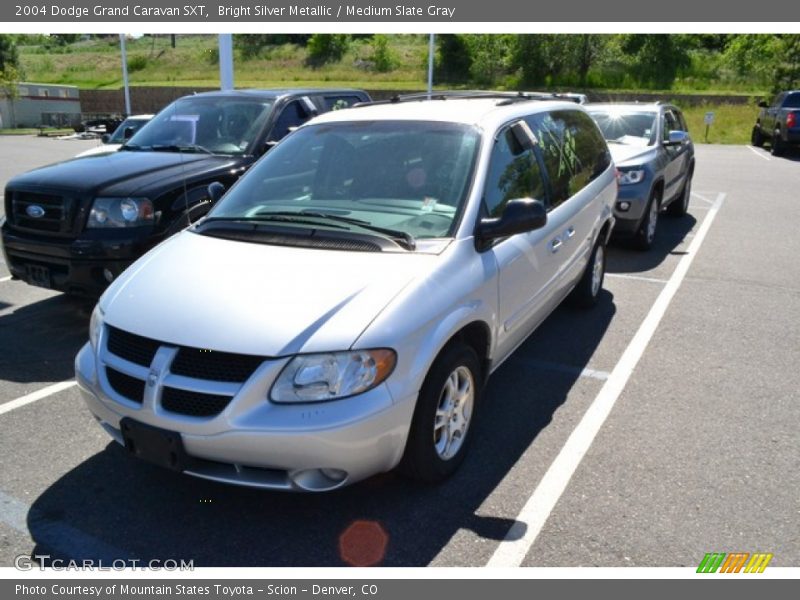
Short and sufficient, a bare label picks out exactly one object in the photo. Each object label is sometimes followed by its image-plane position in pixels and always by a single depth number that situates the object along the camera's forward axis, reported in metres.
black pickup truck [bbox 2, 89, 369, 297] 5.12
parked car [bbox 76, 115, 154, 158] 7.05
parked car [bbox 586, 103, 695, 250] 7.86
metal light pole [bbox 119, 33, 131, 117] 26.81
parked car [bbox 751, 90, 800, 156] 19.98
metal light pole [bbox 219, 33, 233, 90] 13.56
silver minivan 2.81
